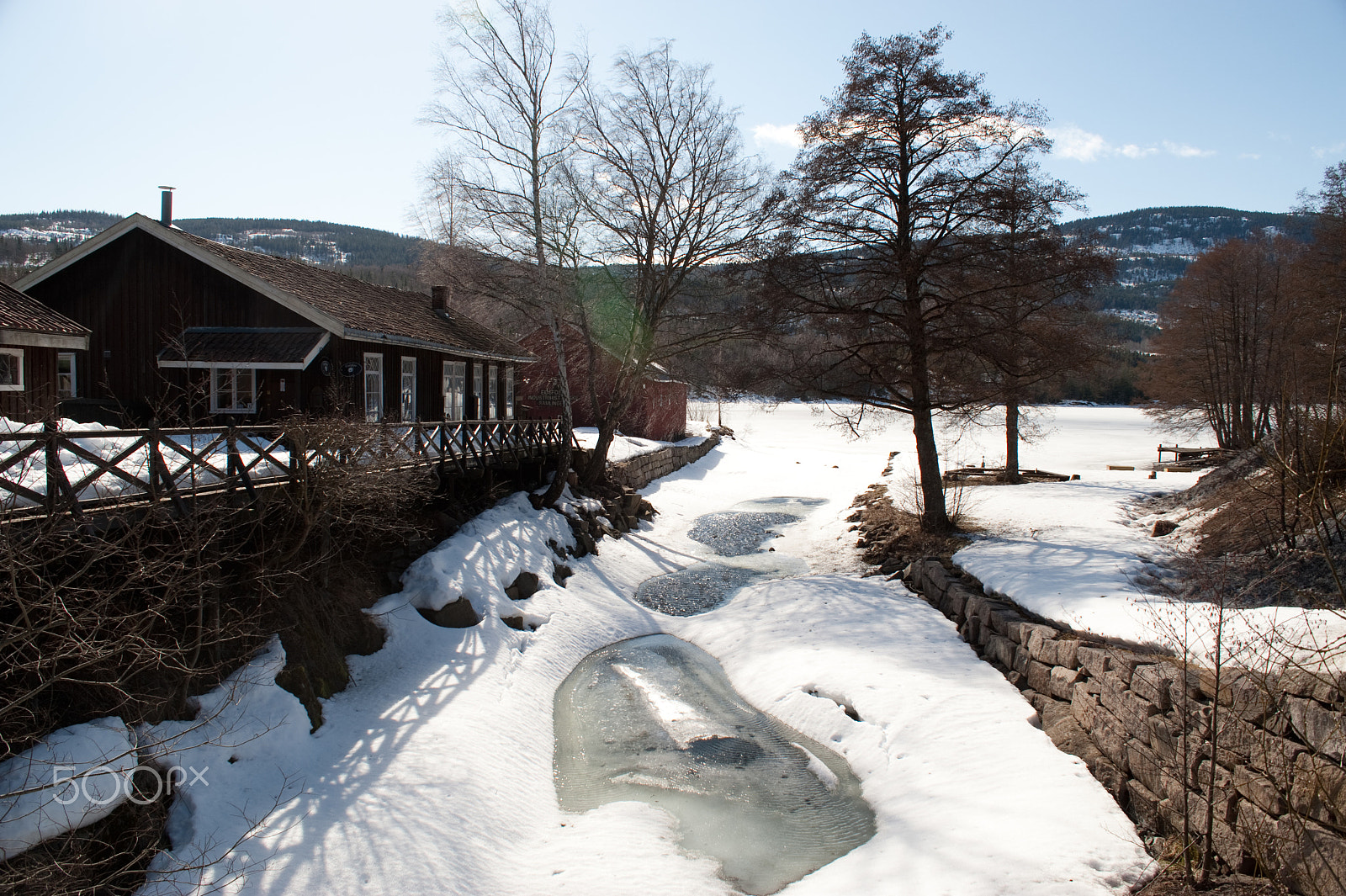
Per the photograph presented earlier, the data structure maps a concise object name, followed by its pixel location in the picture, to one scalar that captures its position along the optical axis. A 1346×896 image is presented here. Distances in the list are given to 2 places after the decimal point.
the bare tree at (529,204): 16.77
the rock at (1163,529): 12.68
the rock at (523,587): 11.99
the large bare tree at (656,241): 17.72
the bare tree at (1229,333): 24.94
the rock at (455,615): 10.51
